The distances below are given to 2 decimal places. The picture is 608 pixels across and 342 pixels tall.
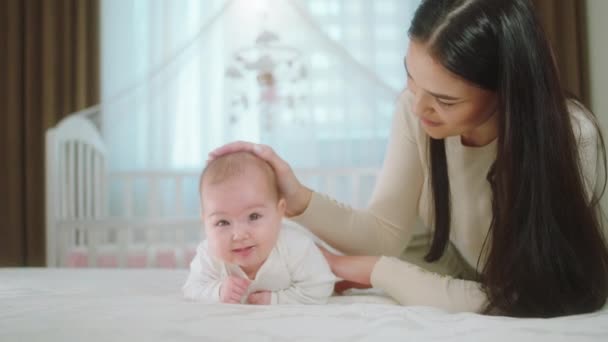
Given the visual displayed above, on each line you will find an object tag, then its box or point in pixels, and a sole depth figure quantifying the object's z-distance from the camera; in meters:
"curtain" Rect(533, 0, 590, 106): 2.53
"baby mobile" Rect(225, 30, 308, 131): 2.47
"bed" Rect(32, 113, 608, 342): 0.63
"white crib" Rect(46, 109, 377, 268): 1.96
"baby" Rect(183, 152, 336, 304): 0.92
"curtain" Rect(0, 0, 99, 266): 2.66
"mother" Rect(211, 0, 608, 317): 0.82
